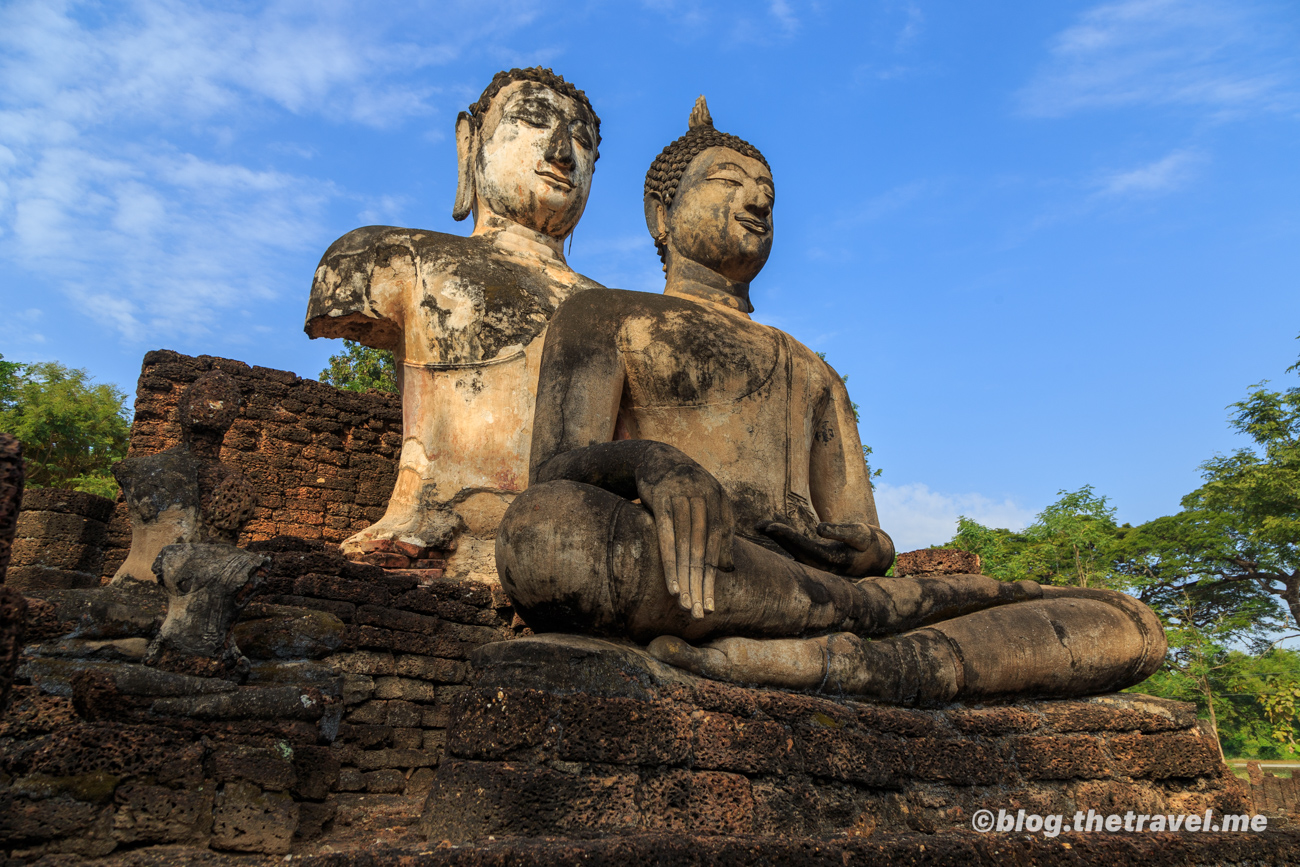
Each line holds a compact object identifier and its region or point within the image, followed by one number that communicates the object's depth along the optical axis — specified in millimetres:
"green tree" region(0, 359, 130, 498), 23312
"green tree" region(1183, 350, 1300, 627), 22266
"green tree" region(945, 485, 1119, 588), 23891
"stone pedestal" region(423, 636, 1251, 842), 2211
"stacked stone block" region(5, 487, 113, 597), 7340
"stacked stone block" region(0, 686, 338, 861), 2244
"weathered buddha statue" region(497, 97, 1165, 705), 2654
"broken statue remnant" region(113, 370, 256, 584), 3504
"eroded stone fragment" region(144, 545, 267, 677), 3000
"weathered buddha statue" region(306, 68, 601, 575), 4895
